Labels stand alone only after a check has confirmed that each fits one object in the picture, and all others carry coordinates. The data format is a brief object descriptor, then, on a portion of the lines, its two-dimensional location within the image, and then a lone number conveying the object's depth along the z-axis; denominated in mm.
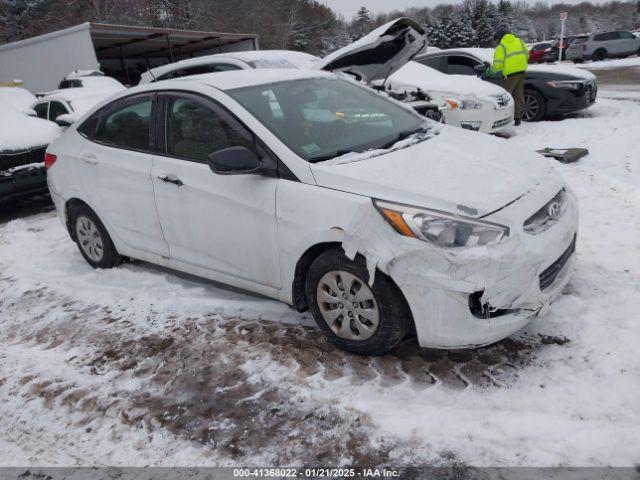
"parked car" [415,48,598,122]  9516
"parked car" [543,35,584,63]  30962
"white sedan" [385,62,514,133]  8453
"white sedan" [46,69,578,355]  2682
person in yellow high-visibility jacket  9008
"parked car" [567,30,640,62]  27328
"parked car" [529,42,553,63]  35038
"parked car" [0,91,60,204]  6762
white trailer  15156
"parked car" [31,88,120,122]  9508
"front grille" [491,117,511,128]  8512
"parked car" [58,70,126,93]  10995
